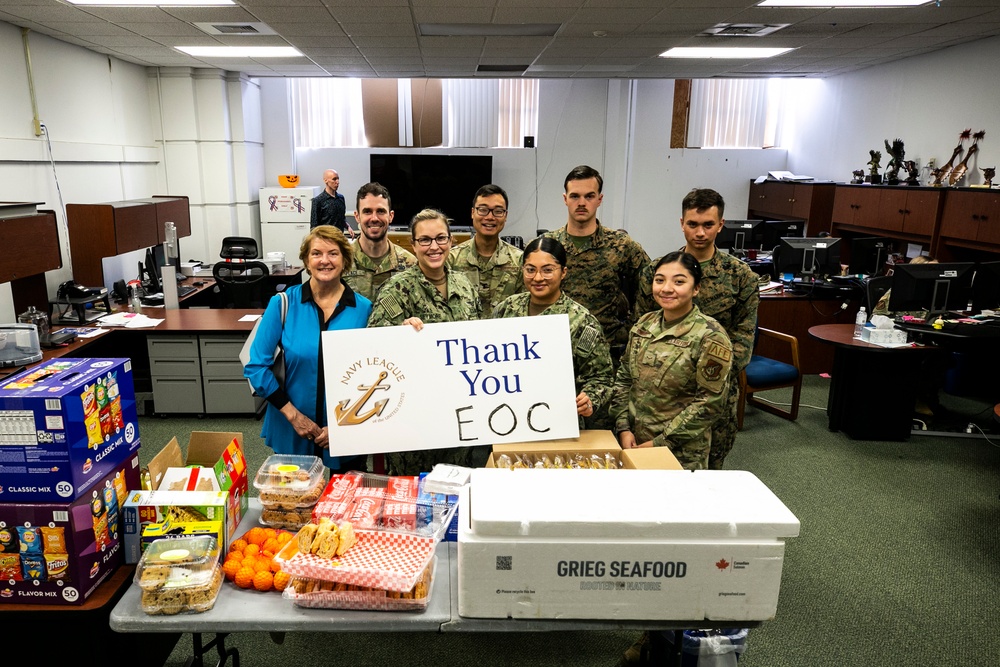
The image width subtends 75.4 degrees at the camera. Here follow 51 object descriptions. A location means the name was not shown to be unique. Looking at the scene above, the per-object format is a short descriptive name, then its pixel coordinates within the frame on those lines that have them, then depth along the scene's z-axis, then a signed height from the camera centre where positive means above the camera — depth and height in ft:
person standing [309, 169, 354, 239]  26.63 -0.26
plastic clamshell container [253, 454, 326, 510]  6.36 -2.78
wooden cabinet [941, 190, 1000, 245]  17.81 -0.19
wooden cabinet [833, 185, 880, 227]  23.16 +0.11
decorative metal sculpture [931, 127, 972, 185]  20.54 +1.37
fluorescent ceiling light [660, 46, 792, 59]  21.67 +5.17
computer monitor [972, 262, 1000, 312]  15.83 -1.84
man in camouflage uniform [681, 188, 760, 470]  9.78 -1.13
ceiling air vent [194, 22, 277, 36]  17.95 +4.72
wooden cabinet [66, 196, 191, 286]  17.31 -1.01
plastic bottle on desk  15.60 -2.72
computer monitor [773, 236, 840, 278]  20.36 -1.52
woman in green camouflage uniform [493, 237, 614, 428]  7.95 -1.37
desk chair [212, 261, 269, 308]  18.45 -2.43
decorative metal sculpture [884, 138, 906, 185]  22.67 +1.70
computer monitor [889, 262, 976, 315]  15.60 -1.82
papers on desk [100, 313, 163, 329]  15.75 -3.04
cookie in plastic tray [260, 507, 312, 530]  6.40 -3.10
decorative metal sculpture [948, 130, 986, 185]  20.18 +1.35
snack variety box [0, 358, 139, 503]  5.13 -1.91
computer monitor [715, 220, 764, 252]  23.77 -1.03
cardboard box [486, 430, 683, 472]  6.64 -2.66
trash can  6.75 -4.54
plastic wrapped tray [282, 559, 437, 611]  5.18 -3.12
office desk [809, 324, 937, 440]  15.06 -4.10
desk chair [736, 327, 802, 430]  15.56 -4.04
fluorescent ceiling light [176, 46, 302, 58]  21.46 +4.89
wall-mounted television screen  30.27 +1.06
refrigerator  28.27 -0.82
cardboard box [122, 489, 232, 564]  5.74 -2.73
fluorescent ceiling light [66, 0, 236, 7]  15.26 +4.54
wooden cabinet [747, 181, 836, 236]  26.35 +0.22
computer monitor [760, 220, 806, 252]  24.70 -0.91
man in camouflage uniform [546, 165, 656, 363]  10.55 -0.92
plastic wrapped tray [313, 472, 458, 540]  5.94 -2.84
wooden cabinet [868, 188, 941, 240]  20.17 -0.08
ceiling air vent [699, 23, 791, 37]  18.10 +4.99
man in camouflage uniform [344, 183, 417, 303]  10.80 -0.83
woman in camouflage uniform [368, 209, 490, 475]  8.41 -1.25
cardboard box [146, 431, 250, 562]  6.37 -2.74
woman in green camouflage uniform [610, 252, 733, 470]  7.72 -2.04
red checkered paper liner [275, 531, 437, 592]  5.14 -2.92
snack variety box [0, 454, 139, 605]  5.27 -2.89
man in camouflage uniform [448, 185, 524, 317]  10.45 -0.90
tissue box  15.10 -2.92
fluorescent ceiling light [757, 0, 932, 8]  15.62 +4.94
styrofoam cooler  4.92 -2.65
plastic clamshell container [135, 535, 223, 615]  5.15 -3.02
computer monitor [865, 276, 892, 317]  16.33 -1.99
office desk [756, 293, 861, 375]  19.51 -3.22
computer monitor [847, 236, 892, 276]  20.88 -1.48
